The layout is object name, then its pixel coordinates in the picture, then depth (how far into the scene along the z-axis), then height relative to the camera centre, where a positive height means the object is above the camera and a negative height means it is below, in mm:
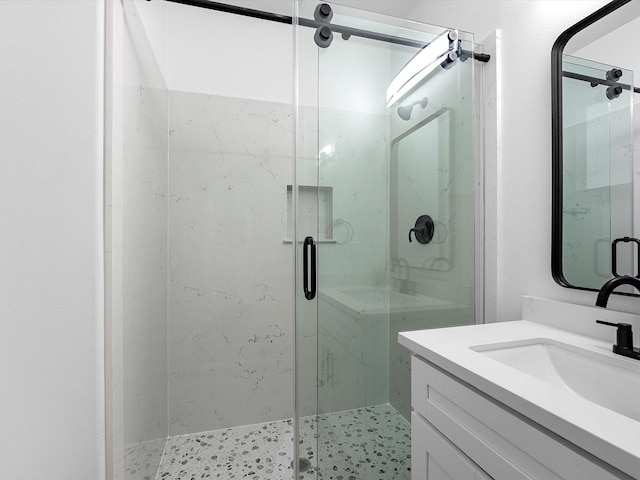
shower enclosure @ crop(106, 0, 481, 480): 1362 +46
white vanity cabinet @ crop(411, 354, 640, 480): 585 -422
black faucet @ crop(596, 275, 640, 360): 867 -222
